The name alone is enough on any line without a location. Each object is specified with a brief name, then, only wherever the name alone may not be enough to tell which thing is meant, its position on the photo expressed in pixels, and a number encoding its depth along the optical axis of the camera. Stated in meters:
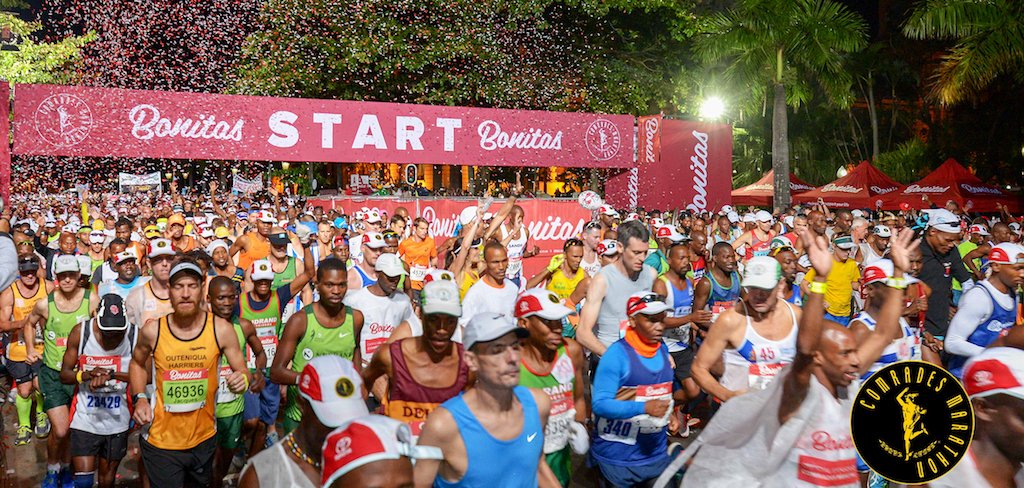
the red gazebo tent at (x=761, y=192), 30.59
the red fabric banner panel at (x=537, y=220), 17.05
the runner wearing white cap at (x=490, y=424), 3.47
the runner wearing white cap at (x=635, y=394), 5.17
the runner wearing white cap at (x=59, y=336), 6.88
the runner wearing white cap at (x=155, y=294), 6.98
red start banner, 14.63
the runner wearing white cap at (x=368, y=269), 8.57
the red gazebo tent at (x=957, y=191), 23.91
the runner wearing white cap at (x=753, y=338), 5.30
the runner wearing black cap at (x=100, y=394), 6.02
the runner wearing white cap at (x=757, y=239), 12.95
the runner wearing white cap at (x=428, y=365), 4.74
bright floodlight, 23.50
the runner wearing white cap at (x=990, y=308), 6.39
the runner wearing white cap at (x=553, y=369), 4.88
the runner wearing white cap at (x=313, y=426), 3.27
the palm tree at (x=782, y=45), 22.92
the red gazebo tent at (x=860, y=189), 26.91
